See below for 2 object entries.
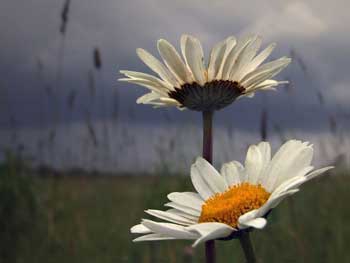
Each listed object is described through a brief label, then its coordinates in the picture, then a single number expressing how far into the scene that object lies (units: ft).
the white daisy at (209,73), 0.56
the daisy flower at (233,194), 0.44
